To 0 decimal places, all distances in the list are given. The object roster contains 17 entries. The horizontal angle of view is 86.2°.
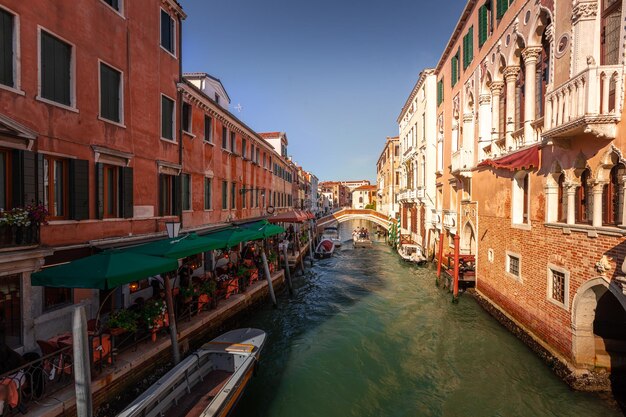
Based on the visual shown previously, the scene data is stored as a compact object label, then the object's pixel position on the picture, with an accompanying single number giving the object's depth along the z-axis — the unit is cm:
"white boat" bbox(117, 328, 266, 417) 572
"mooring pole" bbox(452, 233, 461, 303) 1423
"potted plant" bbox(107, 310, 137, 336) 694
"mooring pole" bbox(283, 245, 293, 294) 1671
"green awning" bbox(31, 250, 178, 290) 562
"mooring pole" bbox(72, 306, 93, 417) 477
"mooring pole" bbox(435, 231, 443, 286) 1762
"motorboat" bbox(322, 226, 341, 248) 3303
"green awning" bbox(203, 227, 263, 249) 1050
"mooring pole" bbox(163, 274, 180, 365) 778
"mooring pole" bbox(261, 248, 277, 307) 1417
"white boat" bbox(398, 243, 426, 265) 2344
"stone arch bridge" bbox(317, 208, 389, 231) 4372
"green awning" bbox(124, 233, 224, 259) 779
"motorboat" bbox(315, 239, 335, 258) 2839
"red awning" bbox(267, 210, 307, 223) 1870
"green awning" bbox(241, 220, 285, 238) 1360
